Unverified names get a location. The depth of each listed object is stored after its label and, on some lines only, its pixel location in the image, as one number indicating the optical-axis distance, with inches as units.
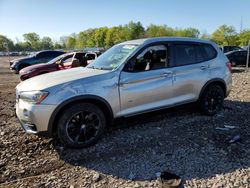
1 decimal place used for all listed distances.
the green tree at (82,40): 2916.0
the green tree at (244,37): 1766.8
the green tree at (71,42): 3231.7
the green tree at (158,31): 2287.5
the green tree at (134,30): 2226.6
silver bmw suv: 119.2
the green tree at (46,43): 3209.4
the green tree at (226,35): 1928.2
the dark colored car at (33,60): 498.2
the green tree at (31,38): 3316.9
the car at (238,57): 534.8
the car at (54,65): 324.4
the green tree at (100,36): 2578.7
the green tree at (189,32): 2371.4
